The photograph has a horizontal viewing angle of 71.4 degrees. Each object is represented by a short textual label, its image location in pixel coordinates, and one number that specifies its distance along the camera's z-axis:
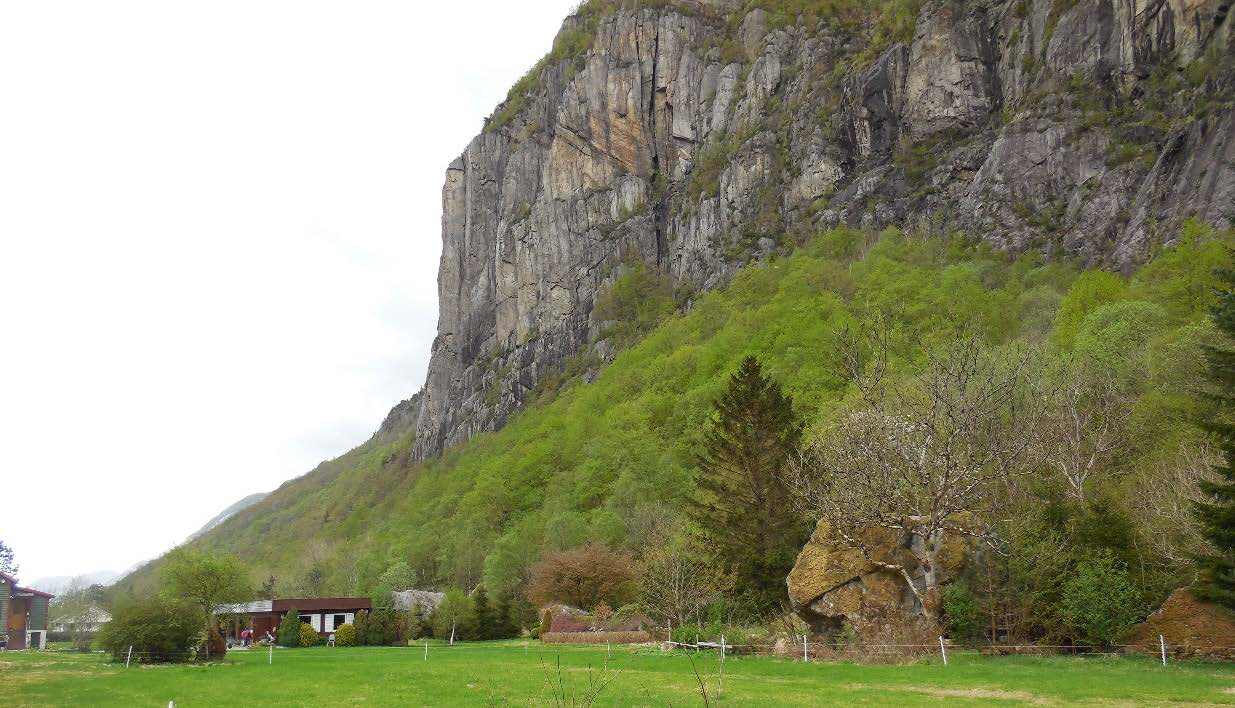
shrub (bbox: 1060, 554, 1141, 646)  23.17
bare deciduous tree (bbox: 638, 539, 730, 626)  33.59
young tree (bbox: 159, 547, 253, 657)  44.44
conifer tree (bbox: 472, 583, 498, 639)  51.78
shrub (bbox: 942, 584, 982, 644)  25.98
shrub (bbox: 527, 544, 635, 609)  46.78
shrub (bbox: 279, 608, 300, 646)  55.97
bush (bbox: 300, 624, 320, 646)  56.06
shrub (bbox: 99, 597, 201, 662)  34.62
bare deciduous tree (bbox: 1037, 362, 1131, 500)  33.41
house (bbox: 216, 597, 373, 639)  61.03
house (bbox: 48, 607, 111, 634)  94.84
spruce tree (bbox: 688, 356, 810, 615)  34.88
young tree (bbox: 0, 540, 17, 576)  68.88
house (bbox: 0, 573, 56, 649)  64.88
